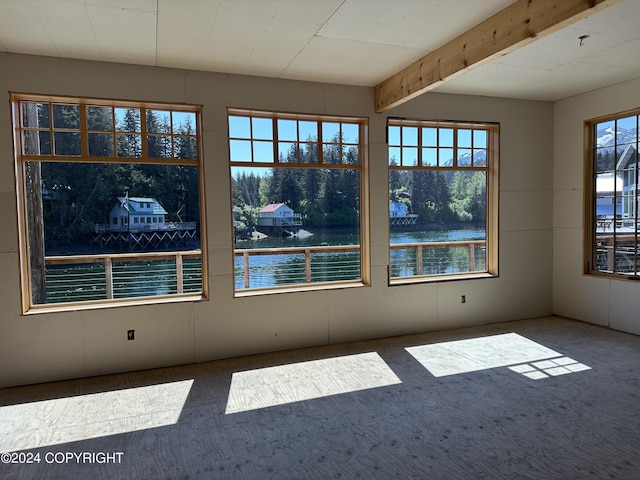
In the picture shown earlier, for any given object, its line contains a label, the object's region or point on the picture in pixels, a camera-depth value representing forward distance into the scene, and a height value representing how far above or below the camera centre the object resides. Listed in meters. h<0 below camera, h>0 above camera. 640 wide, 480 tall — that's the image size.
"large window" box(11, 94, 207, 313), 4.16 +0.25
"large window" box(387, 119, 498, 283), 5.51 +0.23
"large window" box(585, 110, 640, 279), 5.25 +0.20
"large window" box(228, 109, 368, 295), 4.84 +0.26
